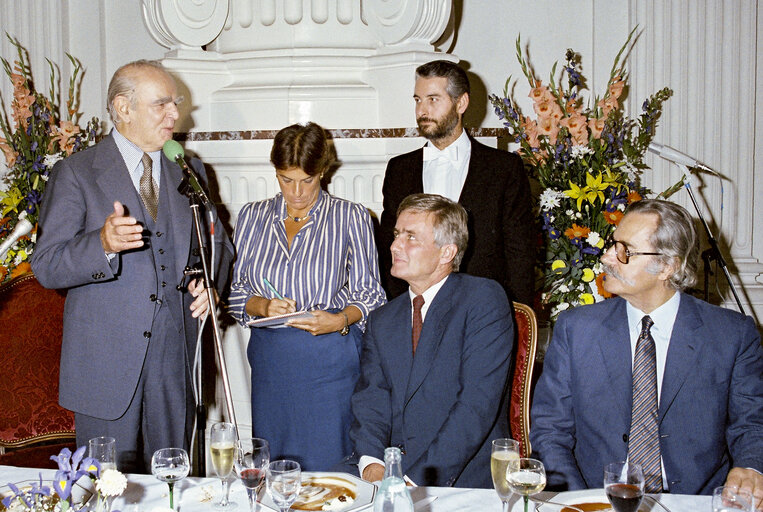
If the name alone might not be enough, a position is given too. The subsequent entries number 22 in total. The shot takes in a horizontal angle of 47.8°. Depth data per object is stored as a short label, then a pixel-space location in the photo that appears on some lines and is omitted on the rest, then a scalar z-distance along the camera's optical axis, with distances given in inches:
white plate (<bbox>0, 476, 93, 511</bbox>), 78.7
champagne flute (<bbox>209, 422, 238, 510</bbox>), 77.5
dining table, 80.3
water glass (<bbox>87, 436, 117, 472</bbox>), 77.8
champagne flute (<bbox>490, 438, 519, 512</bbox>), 74.9
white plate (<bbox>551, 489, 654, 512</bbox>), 80.0
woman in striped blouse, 130.6
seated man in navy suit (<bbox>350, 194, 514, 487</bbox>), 108.8
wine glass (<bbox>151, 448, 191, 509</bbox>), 76.4
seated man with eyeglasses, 99.7
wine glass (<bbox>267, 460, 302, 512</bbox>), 71.7
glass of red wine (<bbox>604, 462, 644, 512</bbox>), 72.3
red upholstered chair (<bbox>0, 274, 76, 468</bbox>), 126.0
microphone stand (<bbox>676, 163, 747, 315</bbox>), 147.1
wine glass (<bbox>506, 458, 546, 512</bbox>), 73.5
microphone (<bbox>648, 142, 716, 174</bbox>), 157.9
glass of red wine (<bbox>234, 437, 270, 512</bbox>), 75.0
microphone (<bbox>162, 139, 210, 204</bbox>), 105.7
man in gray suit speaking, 117.0
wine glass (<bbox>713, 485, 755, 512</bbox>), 70.2
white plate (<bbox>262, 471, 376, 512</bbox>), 78.2
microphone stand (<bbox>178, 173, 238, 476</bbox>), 99.3
